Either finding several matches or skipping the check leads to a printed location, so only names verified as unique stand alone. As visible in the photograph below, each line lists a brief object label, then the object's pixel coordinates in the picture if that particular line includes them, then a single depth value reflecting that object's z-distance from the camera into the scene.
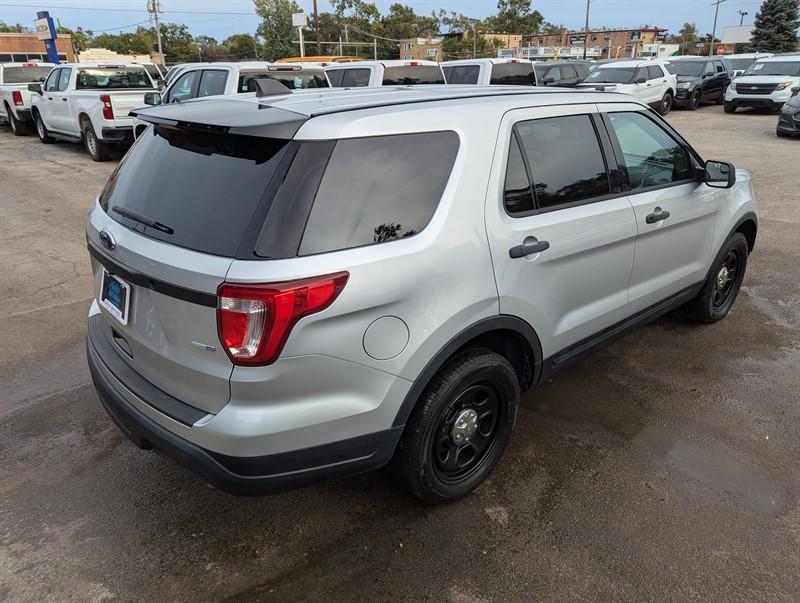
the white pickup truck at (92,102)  11.12
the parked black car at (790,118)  14.34
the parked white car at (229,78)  9.82
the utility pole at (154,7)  61.00
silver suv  2.11
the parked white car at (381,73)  11.97
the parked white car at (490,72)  12.14
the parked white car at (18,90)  15.47
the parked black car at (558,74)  18.42
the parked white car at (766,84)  18.81
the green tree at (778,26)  54.66
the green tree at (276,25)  94.06
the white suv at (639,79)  17.75
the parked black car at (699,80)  20.86
